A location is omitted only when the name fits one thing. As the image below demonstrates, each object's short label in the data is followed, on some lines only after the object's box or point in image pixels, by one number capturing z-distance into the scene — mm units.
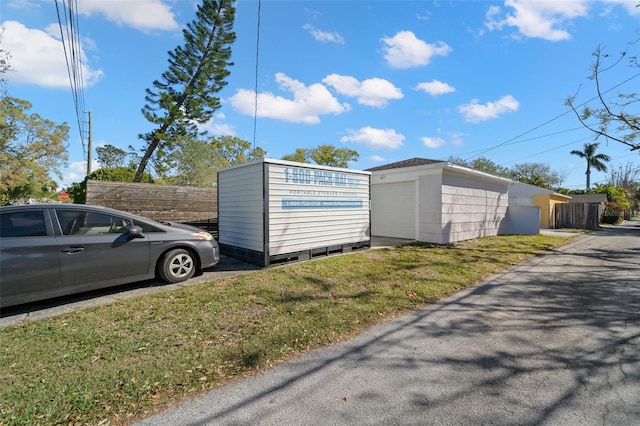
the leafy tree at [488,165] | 47181
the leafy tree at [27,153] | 20353
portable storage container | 6262
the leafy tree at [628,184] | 43500
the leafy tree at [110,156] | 38531
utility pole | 19328
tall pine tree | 15500
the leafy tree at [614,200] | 30312
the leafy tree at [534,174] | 47419
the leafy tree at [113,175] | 10852
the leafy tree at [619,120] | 10177
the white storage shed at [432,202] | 10070
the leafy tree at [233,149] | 39997
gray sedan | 3703
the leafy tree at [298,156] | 42406
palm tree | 43219
